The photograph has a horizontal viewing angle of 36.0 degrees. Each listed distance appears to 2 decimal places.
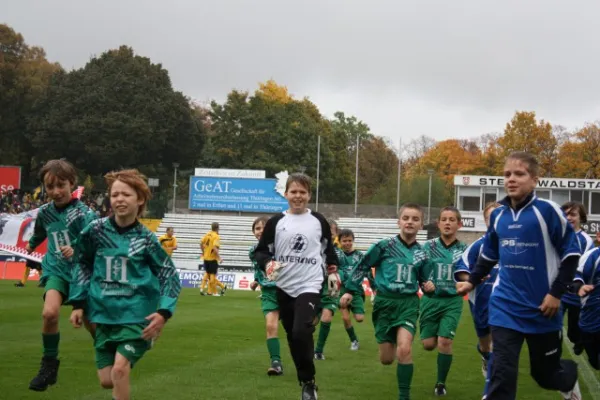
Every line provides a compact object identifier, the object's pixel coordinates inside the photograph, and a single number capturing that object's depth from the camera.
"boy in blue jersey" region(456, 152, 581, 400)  6.86
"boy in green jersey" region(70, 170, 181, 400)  6.78
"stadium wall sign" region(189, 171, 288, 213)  56.88
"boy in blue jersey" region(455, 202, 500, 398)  10.83
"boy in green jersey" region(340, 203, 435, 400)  9.47
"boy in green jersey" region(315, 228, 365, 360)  13.67
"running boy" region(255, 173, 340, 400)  8.91
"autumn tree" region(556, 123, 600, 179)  71.69
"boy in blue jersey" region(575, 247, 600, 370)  9.68
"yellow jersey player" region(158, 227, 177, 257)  28.52
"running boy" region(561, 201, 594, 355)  10.78
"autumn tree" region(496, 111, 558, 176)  72.69
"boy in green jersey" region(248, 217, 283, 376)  11.46
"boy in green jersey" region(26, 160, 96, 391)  9.16
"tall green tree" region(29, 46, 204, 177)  65.44
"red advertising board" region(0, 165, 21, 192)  57.28
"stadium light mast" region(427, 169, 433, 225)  57.87
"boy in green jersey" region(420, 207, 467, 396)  10.52
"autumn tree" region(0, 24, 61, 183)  65.31
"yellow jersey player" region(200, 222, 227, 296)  28.89
